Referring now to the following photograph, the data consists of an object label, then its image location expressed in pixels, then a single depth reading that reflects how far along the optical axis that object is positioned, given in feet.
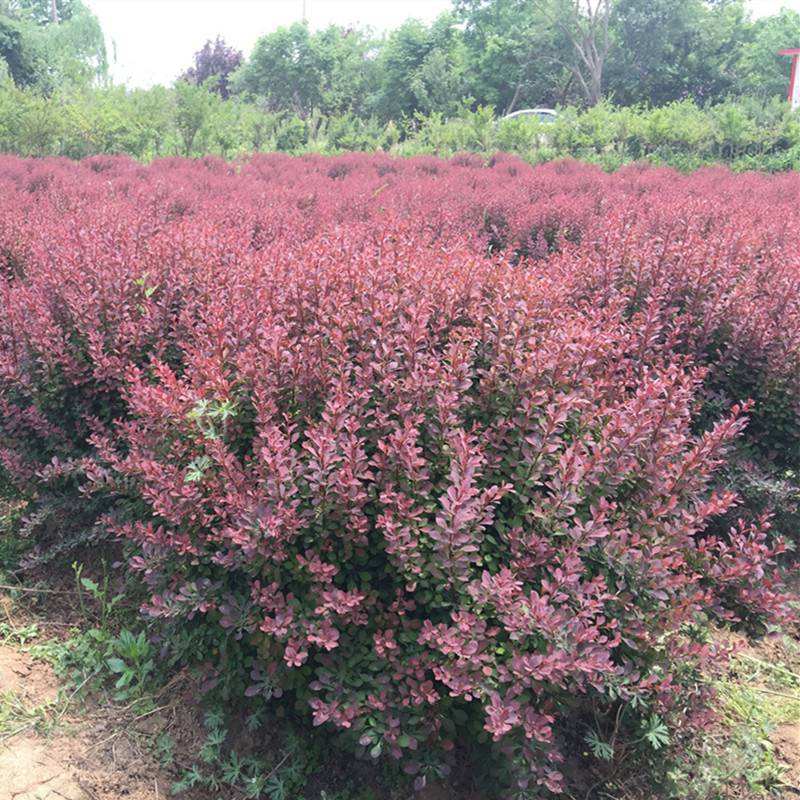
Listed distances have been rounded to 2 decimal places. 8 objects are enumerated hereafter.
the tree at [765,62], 117.80
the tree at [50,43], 86.53
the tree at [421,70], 115.75
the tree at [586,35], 124.16
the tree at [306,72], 129.70
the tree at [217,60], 156.46
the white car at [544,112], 105.68
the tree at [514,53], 127.13
